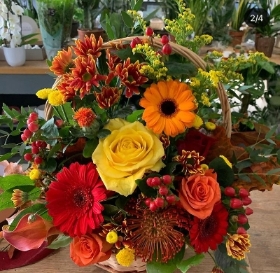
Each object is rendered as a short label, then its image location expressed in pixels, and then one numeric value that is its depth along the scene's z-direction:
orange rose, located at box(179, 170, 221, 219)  0.55
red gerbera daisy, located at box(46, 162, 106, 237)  0.57
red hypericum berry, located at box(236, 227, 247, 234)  0.58
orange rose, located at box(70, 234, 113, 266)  0.60
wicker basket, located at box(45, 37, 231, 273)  0.62
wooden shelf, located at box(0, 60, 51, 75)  1.81
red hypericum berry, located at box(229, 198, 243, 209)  0.57
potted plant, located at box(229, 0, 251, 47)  2.11
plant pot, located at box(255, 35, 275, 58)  2.01
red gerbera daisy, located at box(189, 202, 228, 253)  0.57
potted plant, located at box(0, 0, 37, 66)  1.64
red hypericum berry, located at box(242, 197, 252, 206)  0.59
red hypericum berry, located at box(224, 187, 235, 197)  0.58
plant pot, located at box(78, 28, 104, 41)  1.68
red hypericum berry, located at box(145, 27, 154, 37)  0.63
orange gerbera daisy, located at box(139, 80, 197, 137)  0.58
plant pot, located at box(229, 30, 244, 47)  2.19
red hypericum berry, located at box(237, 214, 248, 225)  0.59
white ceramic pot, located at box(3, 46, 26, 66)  1.76
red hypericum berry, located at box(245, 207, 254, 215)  0.61
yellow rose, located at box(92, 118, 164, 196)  0.56
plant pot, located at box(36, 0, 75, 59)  1.61
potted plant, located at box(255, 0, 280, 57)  1.99
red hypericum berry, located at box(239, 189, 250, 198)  0.59
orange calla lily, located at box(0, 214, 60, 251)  0.60
